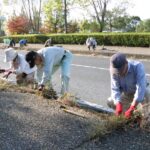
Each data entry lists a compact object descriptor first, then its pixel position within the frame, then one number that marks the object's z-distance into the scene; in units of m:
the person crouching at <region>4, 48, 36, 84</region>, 5.08
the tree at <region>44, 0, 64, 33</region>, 34.71
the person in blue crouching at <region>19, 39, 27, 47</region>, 21.90
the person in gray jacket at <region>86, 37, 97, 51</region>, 16.50
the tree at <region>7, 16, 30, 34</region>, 36.20
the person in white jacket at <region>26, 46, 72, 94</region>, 3.95
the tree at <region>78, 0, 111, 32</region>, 27.63
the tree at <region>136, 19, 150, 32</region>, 36.20
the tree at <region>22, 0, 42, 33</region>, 33.95
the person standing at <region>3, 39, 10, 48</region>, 22.88
